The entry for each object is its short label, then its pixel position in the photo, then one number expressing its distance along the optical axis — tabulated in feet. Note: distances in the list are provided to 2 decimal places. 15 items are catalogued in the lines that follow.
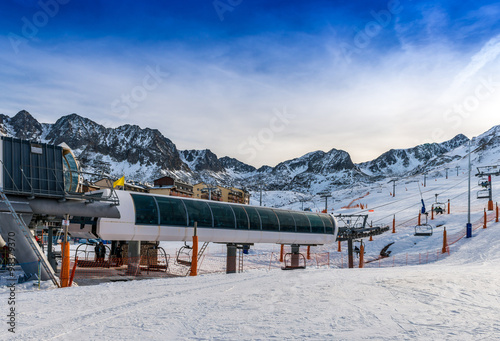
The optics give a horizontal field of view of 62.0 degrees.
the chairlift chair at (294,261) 96.46
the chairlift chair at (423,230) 145.38
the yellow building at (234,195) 465.39
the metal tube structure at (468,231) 132.16
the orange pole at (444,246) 124.85
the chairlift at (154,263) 90.74
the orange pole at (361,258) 122.21
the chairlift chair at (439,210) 194.29
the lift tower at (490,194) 176.02
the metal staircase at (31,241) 60.95
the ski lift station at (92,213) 62.44
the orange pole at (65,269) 58.85
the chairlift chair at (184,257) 93.03
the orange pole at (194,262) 74.96
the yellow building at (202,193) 418.45
